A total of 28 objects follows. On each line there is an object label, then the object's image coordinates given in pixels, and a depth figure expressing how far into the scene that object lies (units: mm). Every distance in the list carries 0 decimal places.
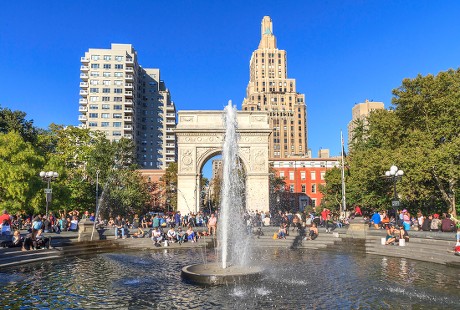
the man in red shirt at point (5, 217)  18652
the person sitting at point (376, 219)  23547
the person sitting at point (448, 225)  18547
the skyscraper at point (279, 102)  113500
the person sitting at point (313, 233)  21472
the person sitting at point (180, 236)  22156
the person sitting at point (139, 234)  23172
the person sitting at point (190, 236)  22734
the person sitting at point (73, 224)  24656
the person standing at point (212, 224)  23453
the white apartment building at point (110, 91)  80500
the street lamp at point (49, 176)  21953
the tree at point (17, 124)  41438
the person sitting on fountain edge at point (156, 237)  21359
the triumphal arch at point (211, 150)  38875
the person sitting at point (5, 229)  17547
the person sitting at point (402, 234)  17094
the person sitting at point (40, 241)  16762
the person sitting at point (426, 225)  20559
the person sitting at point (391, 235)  17625
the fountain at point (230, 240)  11297
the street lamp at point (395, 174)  20609
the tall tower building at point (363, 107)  133500
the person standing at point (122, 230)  22219
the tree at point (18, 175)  29703
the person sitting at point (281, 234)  22438
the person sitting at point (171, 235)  22312
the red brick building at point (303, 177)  77812
